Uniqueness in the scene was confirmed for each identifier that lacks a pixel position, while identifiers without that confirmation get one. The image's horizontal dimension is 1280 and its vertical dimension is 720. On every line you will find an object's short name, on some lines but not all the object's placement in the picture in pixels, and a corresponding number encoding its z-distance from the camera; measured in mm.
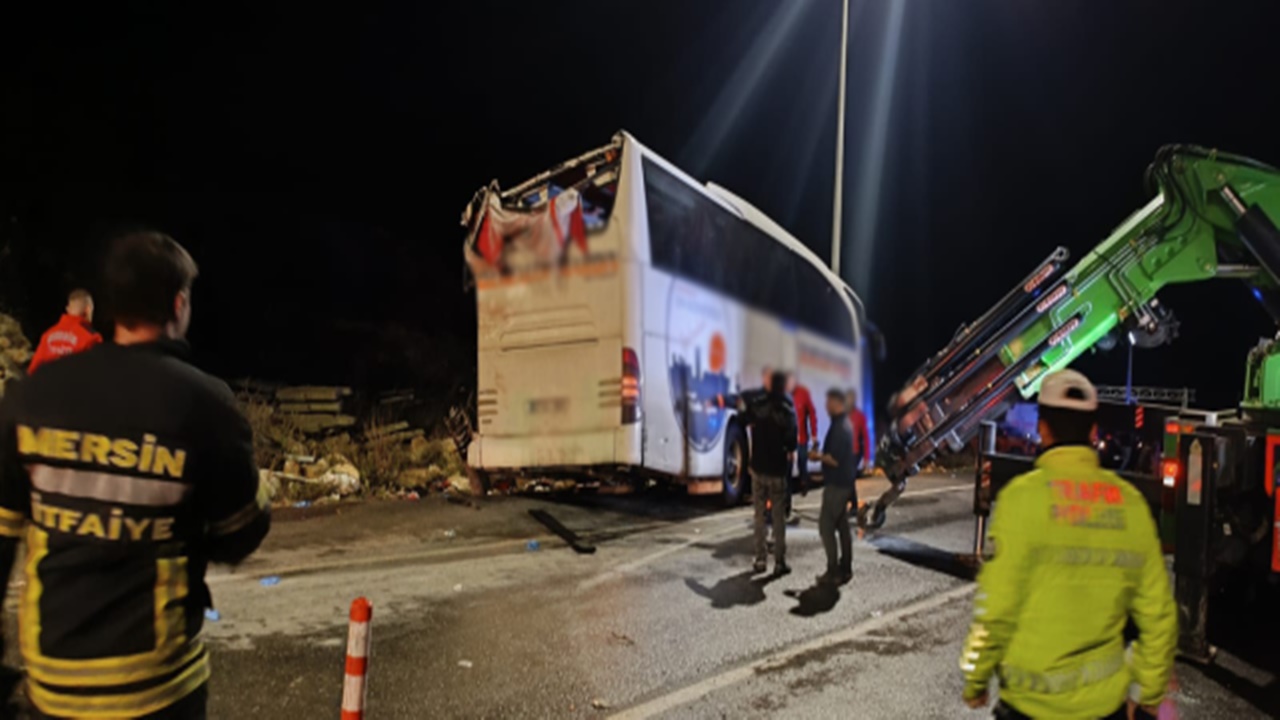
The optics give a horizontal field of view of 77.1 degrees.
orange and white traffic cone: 2787
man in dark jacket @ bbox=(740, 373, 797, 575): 6965
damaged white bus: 8328
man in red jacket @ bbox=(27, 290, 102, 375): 6438
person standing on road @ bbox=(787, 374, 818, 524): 7755
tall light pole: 15031
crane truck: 5082
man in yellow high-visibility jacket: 2178
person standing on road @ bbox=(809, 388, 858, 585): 6828
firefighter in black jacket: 1753
